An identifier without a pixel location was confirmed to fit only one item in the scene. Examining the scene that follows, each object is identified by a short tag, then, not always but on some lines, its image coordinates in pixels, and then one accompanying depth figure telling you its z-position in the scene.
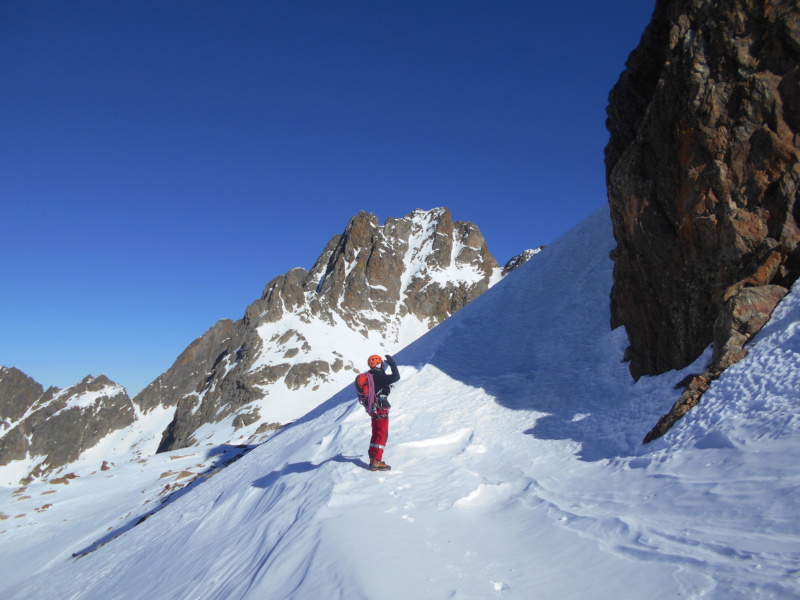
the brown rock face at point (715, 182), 9.26
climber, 9.42
